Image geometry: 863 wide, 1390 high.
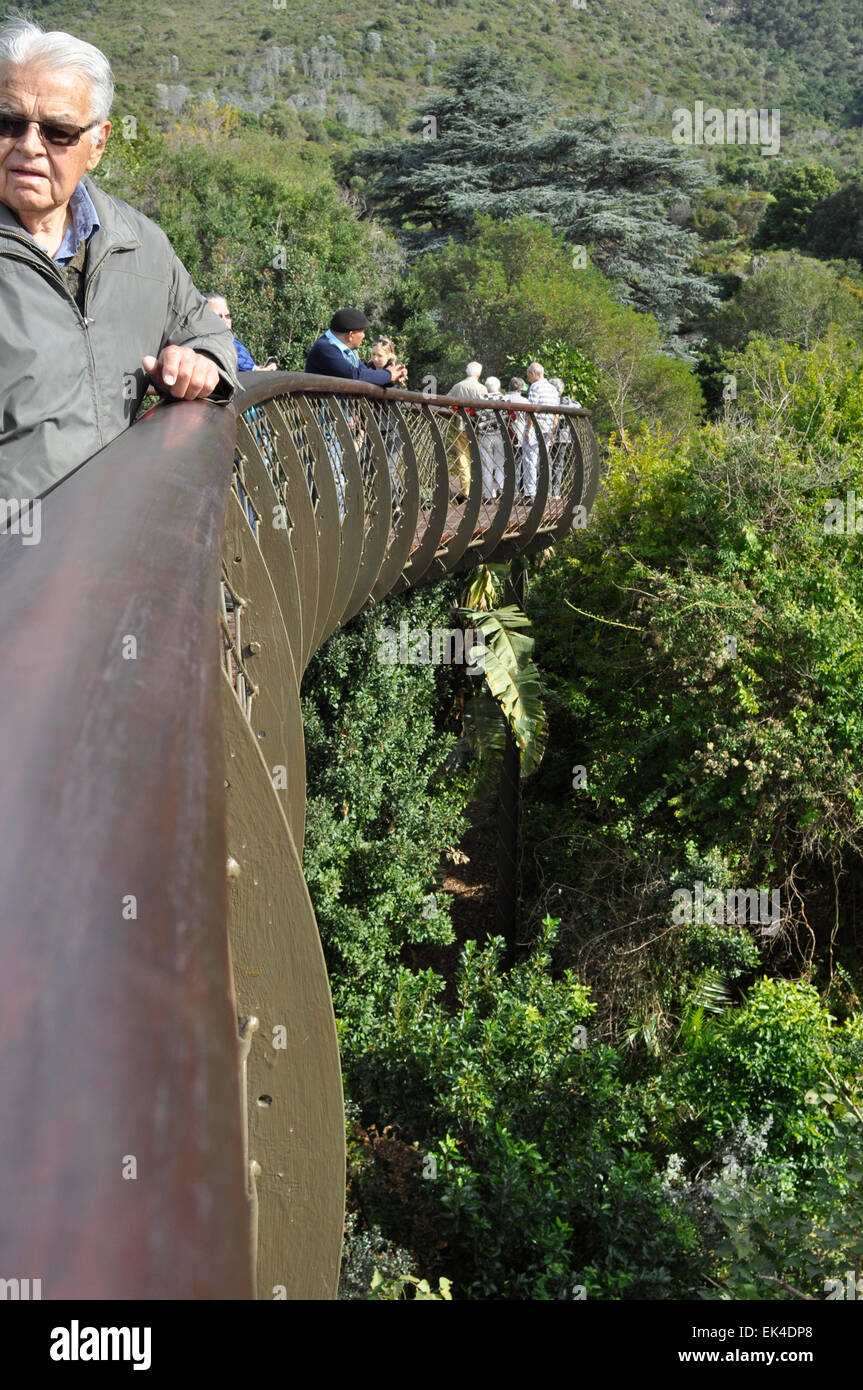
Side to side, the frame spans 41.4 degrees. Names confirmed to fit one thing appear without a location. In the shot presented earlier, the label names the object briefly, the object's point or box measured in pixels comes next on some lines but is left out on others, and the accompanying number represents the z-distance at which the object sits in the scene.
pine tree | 33.91
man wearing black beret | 6.43
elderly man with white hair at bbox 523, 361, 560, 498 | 10.91
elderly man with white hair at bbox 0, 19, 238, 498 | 1.93
